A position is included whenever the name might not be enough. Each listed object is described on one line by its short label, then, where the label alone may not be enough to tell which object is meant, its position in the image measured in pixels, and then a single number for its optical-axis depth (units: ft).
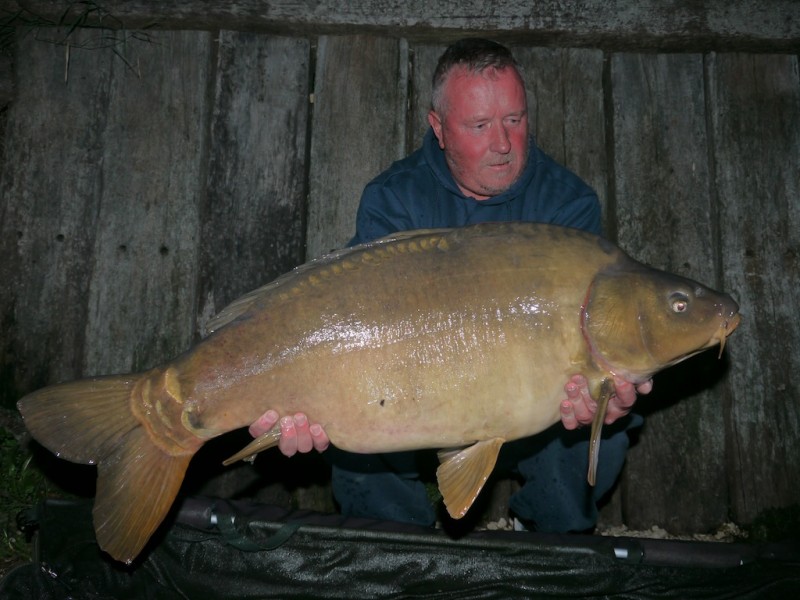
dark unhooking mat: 6.63
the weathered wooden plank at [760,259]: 8.53
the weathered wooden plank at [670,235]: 8.57
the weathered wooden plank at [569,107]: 9.07
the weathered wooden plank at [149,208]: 8.60
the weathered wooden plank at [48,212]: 8.55
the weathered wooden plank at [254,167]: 8.71
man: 7.28
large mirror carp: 5.47
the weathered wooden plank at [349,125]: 8.82
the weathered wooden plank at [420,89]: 8.99
